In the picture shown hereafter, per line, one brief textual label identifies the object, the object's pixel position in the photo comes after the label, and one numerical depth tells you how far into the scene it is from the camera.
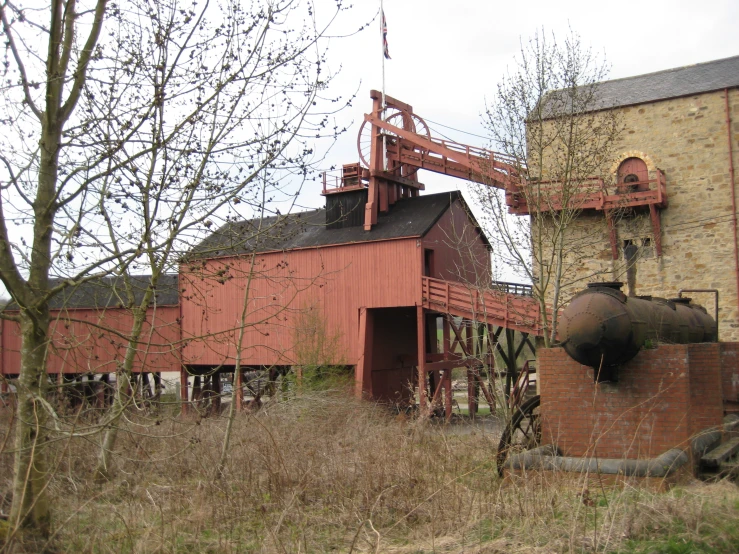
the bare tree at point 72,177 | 5.36
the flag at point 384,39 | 21.57
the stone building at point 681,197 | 17.19
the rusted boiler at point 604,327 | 7.60
